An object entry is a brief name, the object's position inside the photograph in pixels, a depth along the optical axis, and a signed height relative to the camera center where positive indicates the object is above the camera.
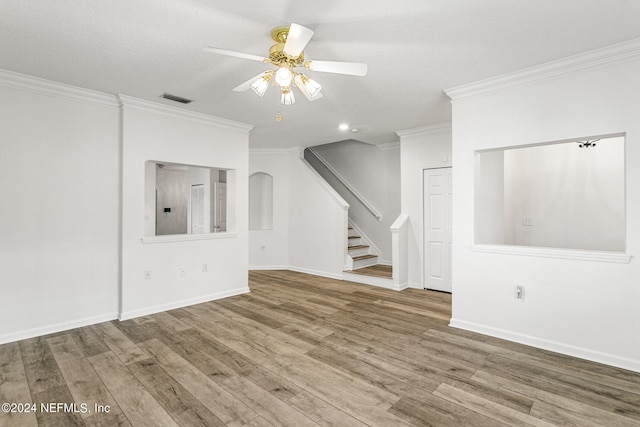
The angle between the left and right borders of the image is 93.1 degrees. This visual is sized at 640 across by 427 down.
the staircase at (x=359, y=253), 6.13 -0.76
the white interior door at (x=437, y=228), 4.91 -0.19
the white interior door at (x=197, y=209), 7.03 +0.23
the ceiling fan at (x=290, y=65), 2.07 +1.14
